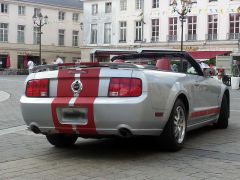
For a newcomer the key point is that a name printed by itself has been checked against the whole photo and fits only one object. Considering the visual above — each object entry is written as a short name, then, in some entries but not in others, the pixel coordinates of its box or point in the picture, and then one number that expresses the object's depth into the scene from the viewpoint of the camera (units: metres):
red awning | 47.34
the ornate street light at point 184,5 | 46.39
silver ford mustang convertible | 6.06
